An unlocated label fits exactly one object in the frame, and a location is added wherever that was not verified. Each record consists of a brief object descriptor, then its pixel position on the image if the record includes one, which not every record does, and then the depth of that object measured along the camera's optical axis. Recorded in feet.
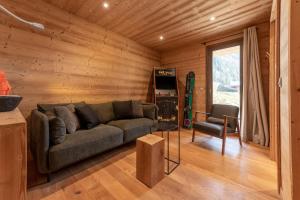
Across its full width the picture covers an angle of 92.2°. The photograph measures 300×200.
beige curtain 9.32
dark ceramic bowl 3.50
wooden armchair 8.14
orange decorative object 4.57
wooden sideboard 2.56
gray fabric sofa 5.30
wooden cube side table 5.43
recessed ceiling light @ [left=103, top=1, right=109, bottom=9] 7.64
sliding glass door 11.16
